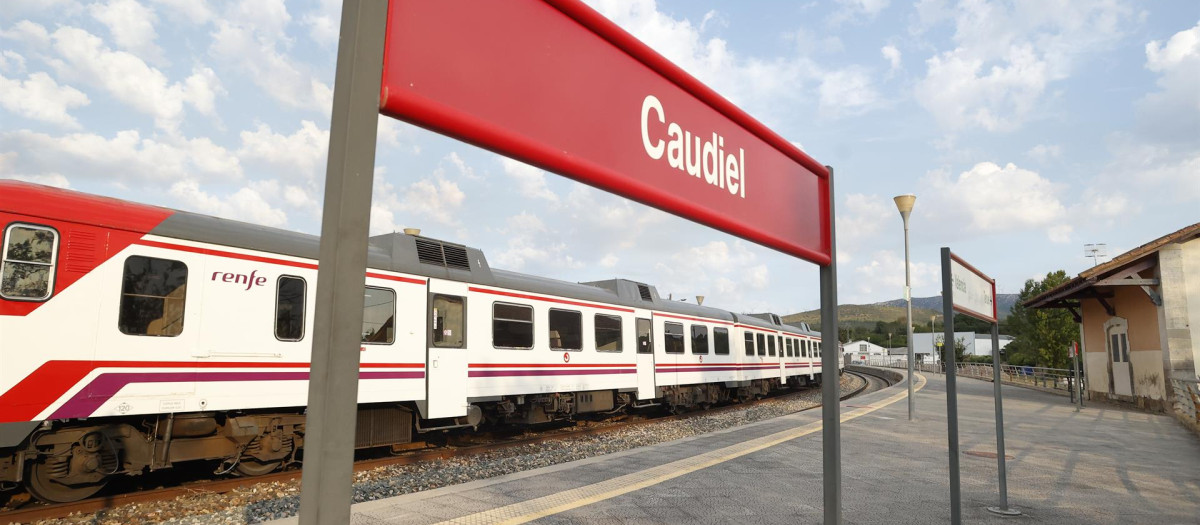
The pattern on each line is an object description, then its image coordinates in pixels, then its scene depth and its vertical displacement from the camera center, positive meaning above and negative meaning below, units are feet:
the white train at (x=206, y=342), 21.02 -0.01
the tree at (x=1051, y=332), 143.84 +4.38
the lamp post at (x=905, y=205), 52.70 +11.31
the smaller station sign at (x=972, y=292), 15.75 +1.55
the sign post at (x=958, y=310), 15.10 +0.98
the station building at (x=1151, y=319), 55.46 +3.08
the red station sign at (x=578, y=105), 4.47 +1.98
